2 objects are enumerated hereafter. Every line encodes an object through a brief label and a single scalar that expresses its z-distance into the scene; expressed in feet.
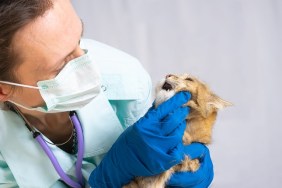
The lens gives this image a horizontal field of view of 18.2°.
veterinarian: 4.39
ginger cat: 4.50
